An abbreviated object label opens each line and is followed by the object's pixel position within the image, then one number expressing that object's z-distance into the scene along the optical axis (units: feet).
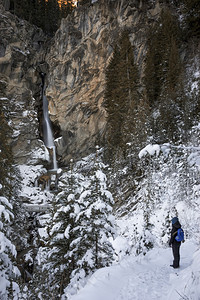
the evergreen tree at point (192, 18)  98.22
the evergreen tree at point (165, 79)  65.45
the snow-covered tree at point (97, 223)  26.96
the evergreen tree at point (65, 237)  28.89
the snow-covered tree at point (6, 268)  21.56
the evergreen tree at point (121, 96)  80.35
